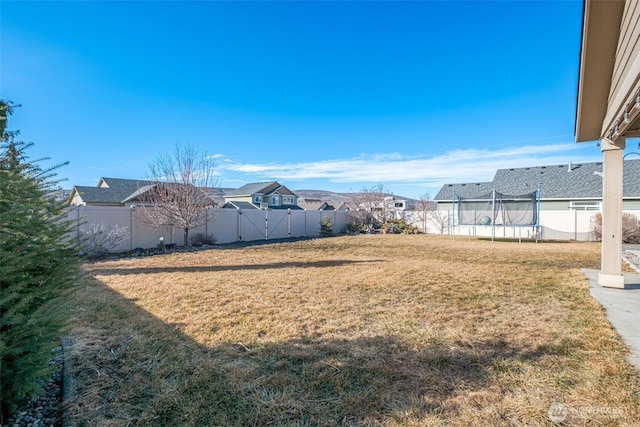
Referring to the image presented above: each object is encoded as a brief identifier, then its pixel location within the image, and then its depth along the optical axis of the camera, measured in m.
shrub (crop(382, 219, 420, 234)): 18.83
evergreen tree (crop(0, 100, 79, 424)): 1.68
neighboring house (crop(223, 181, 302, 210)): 32.07
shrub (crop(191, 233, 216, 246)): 12.19
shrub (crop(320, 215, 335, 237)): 17.14
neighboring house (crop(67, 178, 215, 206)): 19.81
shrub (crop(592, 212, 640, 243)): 12.42
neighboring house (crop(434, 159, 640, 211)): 15.15
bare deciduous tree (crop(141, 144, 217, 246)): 11.08
